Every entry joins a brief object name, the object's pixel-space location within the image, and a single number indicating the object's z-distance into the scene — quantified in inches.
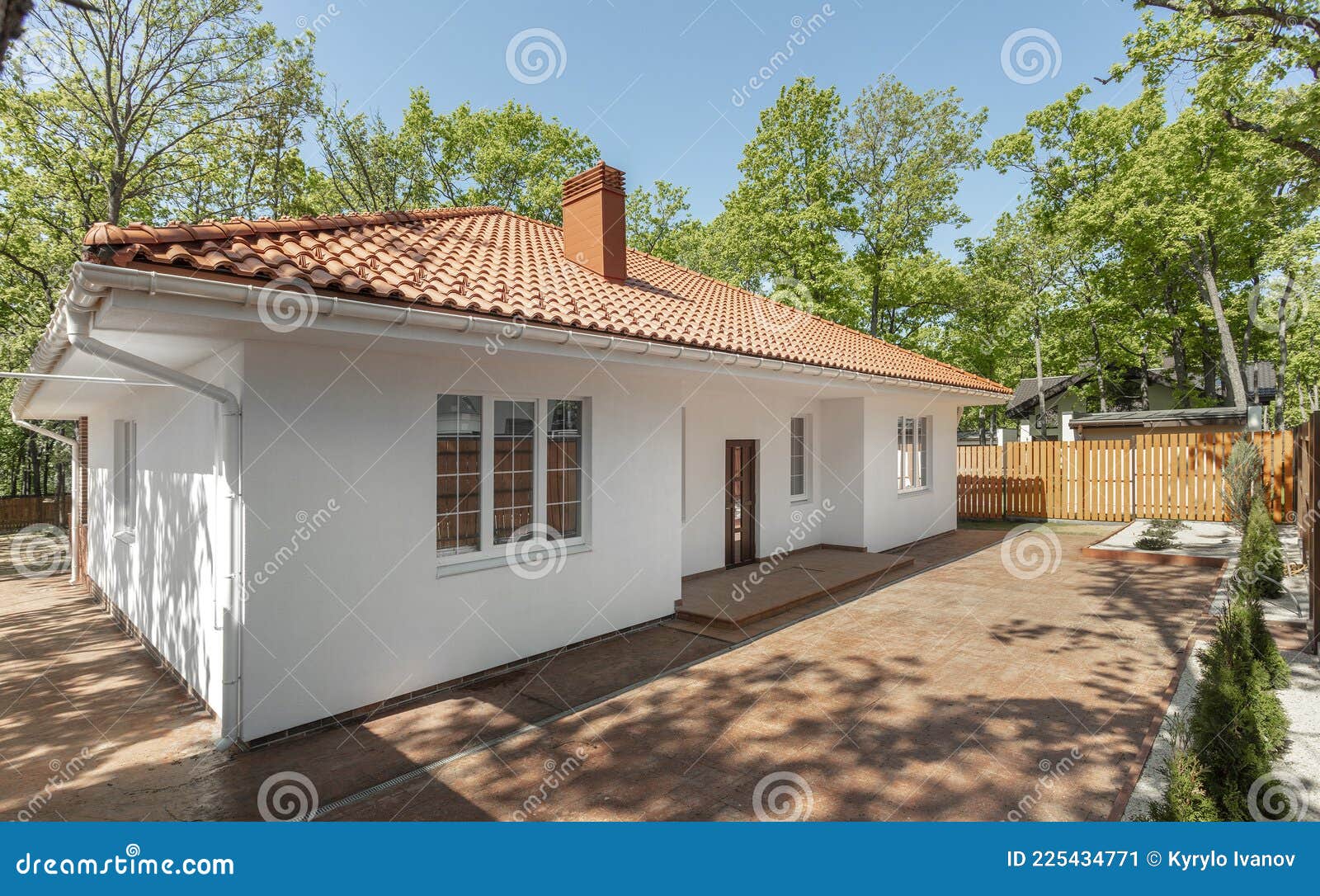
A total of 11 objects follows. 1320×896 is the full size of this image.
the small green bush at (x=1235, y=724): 124.7
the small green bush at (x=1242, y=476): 433.7
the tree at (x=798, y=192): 868.6
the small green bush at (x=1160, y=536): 437.4
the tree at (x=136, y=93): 583.2
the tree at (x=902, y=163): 898.7
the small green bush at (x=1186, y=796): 116.6
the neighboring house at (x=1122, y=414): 796.6
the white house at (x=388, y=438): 175.2
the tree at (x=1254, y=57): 395.5
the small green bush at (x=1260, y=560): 292.4
